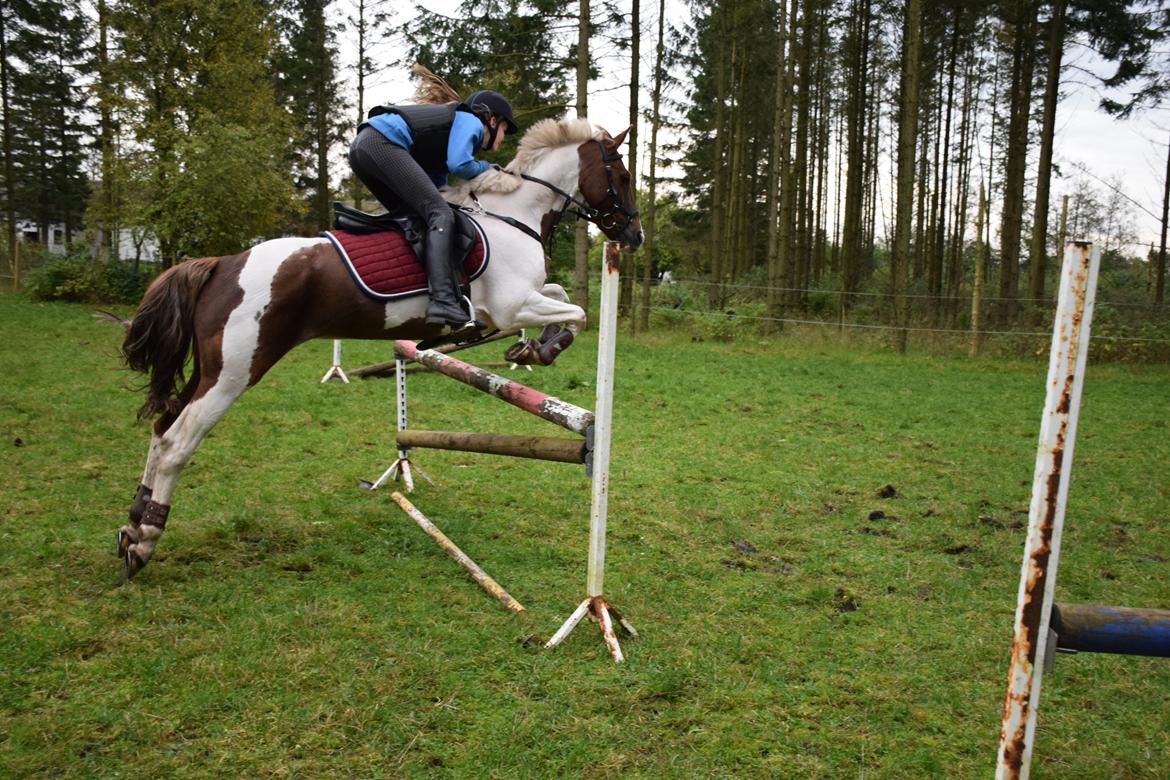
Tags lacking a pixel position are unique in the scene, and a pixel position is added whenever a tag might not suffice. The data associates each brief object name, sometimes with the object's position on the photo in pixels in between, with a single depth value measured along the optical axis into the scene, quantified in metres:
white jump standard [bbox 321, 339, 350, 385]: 9.30
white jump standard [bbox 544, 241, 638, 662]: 3.05
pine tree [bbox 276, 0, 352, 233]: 24.44
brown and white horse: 3.62
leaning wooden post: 3.58
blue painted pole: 1.57
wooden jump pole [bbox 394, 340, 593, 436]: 3.34
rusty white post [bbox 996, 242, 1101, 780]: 1.57
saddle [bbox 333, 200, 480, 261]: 3.85
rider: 3.73
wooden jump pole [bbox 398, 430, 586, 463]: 3.33
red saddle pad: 3.68
